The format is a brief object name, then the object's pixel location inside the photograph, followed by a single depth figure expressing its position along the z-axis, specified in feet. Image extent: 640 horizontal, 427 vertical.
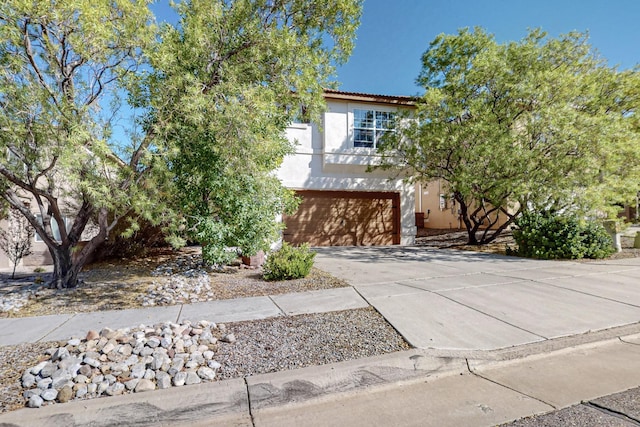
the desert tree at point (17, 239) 27.40
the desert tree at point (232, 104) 19.49
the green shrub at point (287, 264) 23.11
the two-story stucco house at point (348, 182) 44.29
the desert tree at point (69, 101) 16.67
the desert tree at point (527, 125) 30.45
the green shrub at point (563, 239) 30.12
